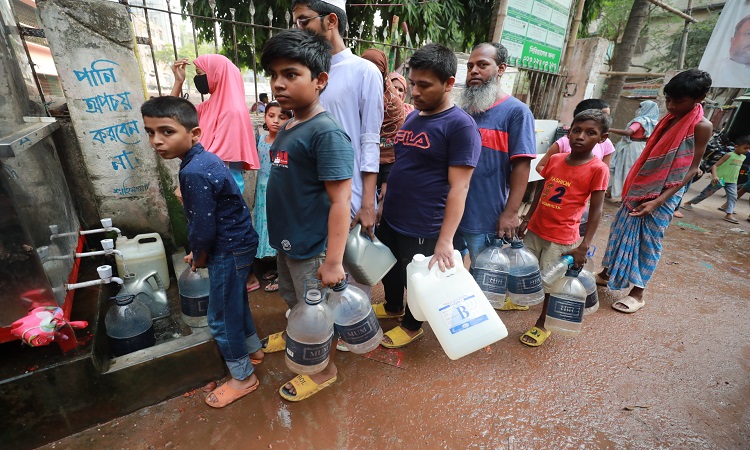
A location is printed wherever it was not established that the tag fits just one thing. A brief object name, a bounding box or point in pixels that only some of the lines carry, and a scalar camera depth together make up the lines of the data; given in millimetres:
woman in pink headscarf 2596
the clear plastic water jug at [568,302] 2371
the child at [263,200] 3055
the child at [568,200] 2395
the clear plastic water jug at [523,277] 2318
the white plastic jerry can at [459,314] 1712
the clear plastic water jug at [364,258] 2066
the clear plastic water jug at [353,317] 1777
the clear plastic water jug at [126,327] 2078
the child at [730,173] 6625
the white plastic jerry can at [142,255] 2664
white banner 6672
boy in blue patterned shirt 1627
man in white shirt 2035
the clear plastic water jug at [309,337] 1647
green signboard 4719
